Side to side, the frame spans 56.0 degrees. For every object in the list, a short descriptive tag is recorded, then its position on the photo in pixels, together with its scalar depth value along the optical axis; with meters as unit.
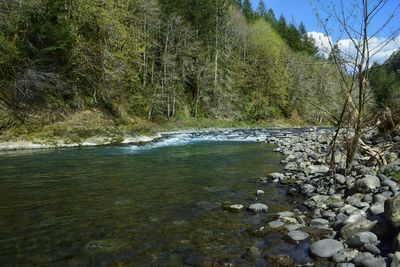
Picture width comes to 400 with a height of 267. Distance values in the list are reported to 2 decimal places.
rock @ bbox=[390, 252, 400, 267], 4.48
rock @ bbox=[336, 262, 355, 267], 4.93
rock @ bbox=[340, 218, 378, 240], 5.91
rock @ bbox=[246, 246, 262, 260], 5.53
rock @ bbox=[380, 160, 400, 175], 8.88
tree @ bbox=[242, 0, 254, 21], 70.94
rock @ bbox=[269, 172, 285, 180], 11.37
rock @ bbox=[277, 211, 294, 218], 7.40
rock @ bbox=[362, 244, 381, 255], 5.18
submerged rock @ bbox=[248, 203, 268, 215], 7.97
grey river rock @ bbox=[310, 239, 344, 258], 5.45
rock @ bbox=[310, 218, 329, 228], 6.81
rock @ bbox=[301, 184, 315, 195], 9.33
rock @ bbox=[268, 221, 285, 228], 6.79
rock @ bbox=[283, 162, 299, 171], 13.06
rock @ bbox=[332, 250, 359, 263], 5.23
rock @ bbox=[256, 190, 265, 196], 9.45
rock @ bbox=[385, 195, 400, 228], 5.45
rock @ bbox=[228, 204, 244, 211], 8.09
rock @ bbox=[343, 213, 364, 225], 6.29
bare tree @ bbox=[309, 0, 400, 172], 8.74
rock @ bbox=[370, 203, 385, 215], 6.41
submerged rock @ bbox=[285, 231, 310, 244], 6.10
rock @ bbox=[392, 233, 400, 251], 4.97
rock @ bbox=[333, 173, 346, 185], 9.32
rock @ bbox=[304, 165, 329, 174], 11.56
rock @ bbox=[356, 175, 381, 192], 8.11
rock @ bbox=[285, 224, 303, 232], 6.60
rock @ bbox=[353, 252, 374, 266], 4.88
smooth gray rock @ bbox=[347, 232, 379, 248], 5.52
